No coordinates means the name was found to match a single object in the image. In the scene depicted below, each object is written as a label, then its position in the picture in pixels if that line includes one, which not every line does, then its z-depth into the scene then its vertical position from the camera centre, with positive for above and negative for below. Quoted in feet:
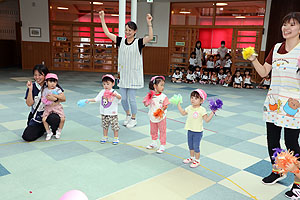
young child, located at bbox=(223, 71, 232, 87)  35.22 -3.20
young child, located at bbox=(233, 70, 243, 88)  34.08 -3.20
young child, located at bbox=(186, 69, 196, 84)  36.68 -3.13
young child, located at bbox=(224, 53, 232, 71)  36.91 -1.02
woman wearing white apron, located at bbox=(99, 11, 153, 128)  14.75 -0.76
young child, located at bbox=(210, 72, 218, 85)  36.68 -3.16
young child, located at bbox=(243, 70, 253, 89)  33.92 -3.17
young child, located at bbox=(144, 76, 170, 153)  11.91 -2.46
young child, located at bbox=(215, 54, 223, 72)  38.68 -1.17
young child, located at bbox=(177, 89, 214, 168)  10.49 -2.43
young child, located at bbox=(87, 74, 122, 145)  12.55 -2.46
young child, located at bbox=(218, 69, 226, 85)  36.35 -2.87
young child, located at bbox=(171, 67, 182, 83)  36.81 -3.21
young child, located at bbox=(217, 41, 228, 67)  38.40 +0.32
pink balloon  3.88 -2.06
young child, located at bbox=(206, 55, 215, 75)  38.88 -1.42
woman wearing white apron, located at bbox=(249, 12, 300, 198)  8.43 -0.96
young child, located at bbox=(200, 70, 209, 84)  36.76 -3.22
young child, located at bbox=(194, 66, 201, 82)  37.73 -2.79
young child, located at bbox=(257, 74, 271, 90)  33.63 -3.33
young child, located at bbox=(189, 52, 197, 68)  38.69 -0.95
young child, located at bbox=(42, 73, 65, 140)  12.96 -2.66
